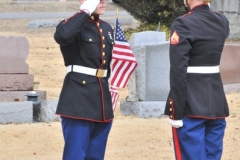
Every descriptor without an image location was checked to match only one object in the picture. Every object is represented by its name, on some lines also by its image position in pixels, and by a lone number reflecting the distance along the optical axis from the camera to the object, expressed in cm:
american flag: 1055
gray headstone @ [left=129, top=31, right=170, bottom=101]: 1752
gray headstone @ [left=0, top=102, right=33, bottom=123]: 1644
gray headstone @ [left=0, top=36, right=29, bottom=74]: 1881
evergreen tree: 3121
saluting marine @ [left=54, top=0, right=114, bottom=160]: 977
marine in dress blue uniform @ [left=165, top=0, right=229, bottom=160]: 950
